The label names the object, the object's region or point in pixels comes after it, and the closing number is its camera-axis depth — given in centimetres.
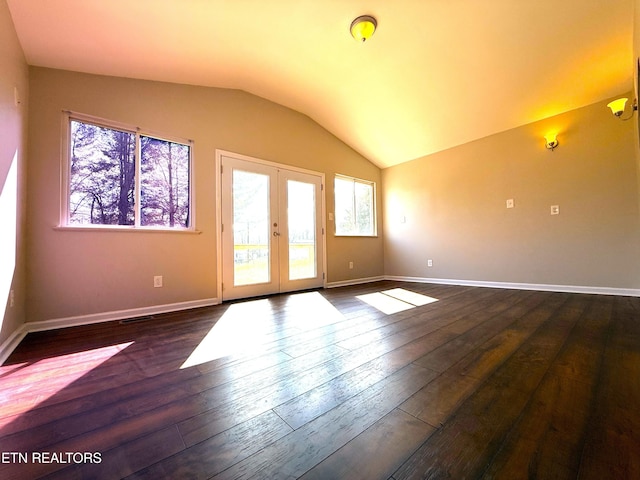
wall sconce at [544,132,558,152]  342
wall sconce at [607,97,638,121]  277
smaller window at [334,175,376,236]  462
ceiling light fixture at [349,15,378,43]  235
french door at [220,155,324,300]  329
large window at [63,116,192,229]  242
